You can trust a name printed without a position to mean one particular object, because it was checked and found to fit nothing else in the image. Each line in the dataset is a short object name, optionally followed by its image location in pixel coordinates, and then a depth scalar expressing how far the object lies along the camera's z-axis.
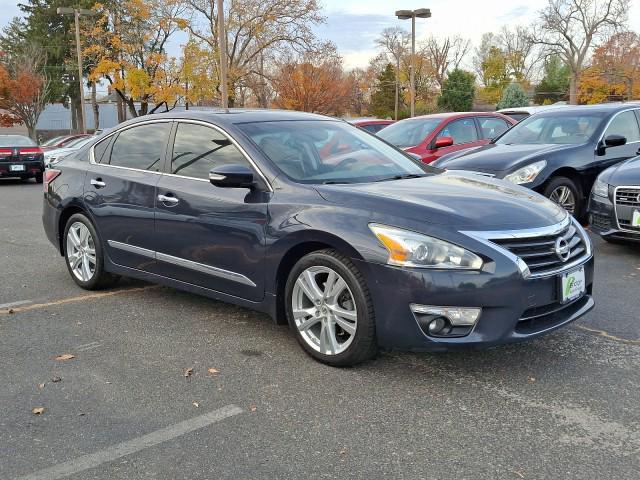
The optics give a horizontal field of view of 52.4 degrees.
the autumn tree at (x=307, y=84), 41.22
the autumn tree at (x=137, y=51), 33.81
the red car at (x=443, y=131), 10.40
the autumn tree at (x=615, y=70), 54.42
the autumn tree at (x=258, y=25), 39.56
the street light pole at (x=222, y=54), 20.22
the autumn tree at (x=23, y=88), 40.31
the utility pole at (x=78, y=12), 29.48
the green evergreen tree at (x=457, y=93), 62.81
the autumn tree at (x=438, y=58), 79.06
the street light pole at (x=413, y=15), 25.67
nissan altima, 3.42
